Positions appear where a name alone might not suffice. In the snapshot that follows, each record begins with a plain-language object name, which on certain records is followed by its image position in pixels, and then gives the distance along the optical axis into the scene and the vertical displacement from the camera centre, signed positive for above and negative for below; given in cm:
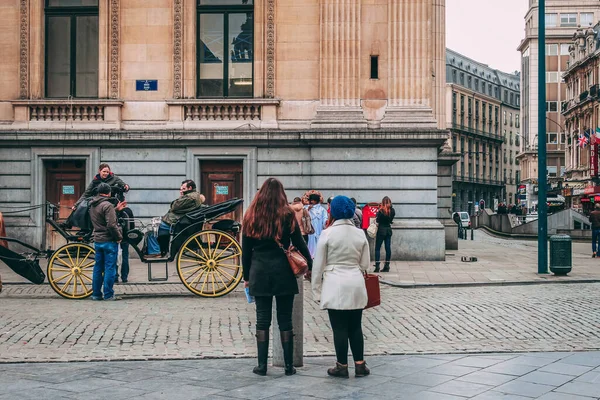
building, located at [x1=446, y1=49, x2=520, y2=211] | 11244 +1124
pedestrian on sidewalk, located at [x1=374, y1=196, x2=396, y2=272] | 2062 -37
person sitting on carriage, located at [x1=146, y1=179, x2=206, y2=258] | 1481 -19
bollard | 845 -125
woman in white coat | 781 -67
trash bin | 1902 -107
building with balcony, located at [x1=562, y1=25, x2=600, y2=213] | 8288 +1014
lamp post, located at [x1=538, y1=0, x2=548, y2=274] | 1967 +125
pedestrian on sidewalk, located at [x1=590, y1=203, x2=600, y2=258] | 2723 -51
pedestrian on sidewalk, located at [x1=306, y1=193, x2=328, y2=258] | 1833 -20
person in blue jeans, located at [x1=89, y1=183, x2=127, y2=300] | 1402 -49
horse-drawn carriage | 1438 -82
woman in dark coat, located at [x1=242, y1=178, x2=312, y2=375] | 809 -51
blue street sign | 2406 +340
